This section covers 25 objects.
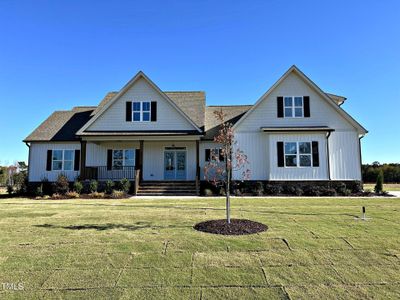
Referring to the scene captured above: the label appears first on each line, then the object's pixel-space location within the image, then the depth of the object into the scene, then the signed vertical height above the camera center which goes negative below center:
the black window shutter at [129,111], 20.72 +4.74
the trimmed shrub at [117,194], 16.98 -0.95
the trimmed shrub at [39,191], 18.61 -0.86
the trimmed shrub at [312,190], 18.16 -0.75
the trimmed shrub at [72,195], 17.28 -1.00
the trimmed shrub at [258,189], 18.20 -0.69
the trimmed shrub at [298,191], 18.14 -0.81
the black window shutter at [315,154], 18.70 +1.54
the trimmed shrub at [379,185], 18.80 -0.44
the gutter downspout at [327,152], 18.64 +1.63
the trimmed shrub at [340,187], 18.09 -0.56
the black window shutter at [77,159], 21.50 +1.40
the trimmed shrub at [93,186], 18.33 -0.50
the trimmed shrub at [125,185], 18.33 -0.44
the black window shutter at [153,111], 20.70 +4.74
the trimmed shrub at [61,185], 18.70 -0.45
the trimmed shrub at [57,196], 17.11 -1.08
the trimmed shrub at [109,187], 18.50 -0.57
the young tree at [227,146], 8.21 +0.94
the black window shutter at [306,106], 19.53 +4.80
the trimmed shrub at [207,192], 17.99 -0.86
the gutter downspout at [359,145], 19.04 +2.13
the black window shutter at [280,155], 18.84 +1.49
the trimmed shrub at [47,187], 19.80 -0.62
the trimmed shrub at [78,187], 18.14 -0.56
